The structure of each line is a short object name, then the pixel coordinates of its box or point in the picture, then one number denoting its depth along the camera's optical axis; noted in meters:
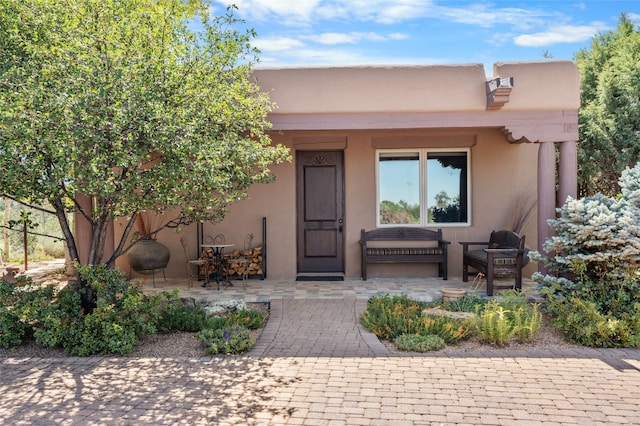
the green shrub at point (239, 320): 5.58
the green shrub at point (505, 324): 5.14
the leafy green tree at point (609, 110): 10.84
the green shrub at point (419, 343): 4.99
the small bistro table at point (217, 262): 7.89
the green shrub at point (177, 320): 5.64
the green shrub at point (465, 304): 6.16
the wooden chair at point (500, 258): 7.03
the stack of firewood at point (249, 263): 8.66
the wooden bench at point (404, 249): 8.50
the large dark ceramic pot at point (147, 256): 8.30
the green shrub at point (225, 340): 4.92
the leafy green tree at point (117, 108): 4.39
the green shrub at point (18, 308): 5.13
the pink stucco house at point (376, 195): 8.90
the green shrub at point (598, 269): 5.19
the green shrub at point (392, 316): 5.43
